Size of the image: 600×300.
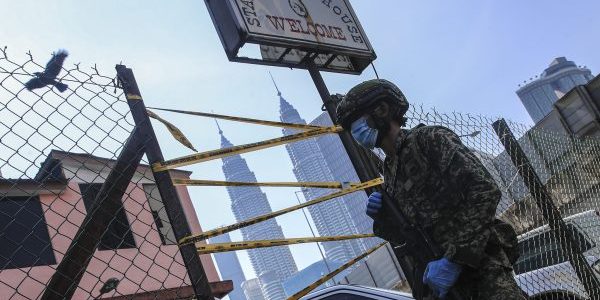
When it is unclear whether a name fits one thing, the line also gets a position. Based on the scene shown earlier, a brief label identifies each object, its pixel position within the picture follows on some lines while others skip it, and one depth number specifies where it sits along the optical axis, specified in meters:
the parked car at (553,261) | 5.16
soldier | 1.90
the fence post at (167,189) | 2.16
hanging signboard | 3.28
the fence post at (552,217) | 4.05
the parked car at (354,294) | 3.73
